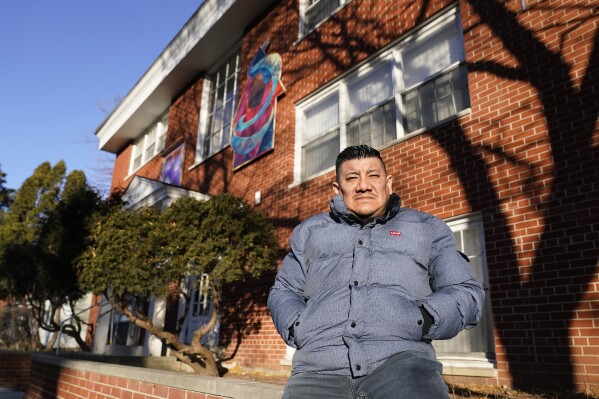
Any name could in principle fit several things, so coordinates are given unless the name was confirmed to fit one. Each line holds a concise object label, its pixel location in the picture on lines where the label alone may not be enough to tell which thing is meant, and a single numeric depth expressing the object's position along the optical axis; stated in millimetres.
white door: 9648
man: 1699
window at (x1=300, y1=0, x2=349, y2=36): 9414
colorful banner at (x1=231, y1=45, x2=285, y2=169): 9875
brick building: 4863
